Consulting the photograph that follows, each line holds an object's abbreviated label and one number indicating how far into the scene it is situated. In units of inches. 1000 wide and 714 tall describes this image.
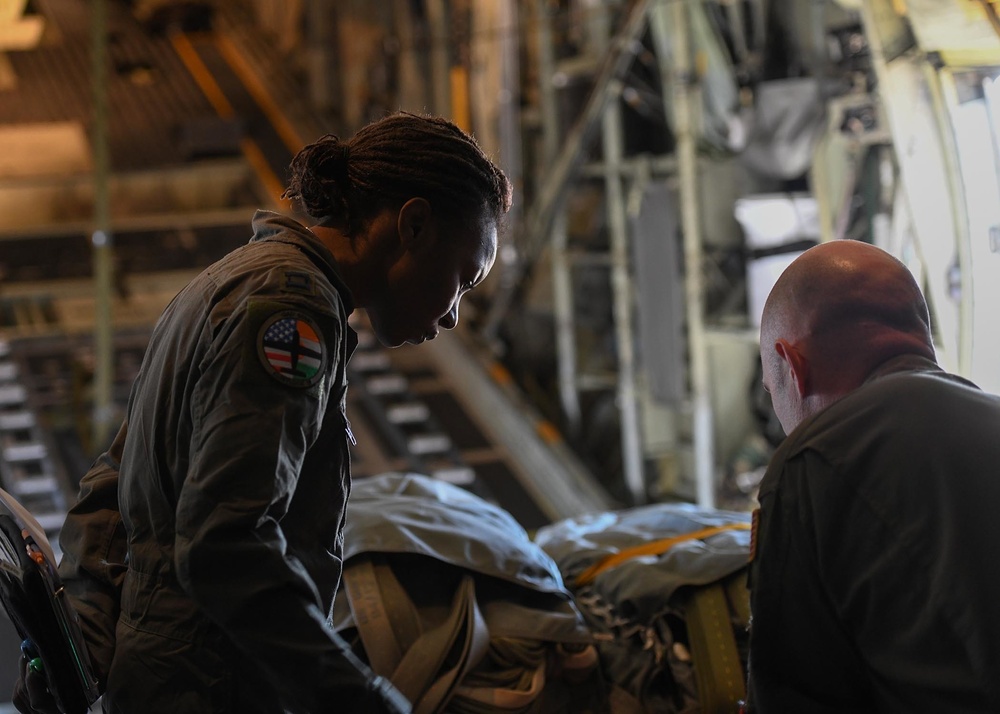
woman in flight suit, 61.9
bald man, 64.3
